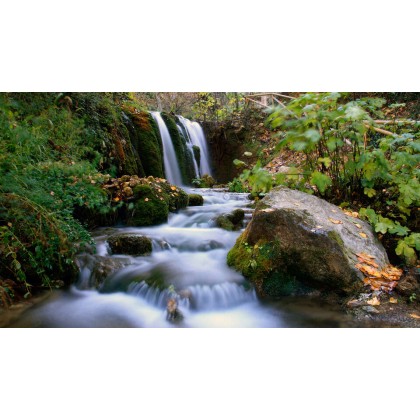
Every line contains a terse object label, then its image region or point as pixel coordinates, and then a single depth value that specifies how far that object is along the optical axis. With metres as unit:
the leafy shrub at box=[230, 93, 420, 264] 2.91
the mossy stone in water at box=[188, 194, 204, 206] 5.80
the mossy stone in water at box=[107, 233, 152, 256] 3.53
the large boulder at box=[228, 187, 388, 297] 2.68
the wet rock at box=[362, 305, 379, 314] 2.42
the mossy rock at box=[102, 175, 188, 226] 4.38
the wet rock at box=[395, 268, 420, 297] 2.58
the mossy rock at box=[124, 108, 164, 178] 7.36
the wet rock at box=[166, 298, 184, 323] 2.54
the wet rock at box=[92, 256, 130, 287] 3.12
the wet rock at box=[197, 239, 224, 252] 3.73
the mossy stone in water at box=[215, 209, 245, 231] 4.34
